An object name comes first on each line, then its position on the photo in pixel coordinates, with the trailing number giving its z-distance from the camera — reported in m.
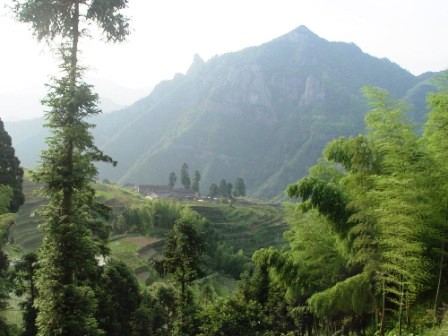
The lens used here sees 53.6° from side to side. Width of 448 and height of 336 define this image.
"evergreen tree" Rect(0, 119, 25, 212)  26.23
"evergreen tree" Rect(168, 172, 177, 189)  131.12
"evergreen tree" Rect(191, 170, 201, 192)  131.62
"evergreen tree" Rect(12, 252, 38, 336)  22.22
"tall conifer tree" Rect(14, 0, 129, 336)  11.05
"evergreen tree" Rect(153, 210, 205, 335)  19.98
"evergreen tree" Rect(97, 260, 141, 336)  22.98
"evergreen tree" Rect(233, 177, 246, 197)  131.50
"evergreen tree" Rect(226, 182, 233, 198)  127.19
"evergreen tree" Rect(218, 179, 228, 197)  132.38
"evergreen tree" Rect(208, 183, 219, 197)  129.12
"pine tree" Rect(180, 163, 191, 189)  127.94
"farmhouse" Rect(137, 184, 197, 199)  122.25
